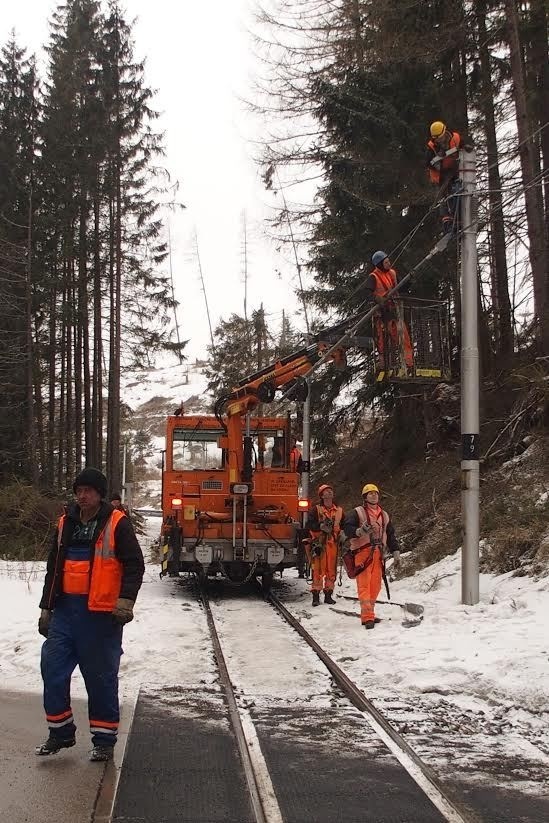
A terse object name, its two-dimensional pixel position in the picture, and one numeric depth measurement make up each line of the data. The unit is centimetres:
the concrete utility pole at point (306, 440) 1834
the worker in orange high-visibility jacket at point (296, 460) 1472
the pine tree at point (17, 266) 2458
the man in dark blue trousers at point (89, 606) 491
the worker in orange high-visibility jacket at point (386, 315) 996
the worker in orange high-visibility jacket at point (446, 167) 994
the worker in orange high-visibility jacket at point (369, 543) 931
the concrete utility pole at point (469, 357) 969
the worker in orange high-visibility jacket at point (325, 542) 1162
